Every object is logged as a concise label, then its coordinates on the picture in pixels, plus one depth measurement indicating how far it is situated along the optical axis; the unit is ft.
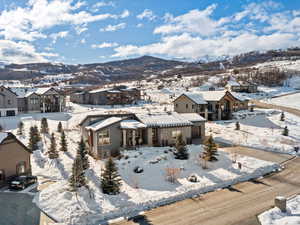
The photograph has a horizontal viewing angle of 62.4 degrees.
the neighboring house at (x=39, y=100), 167.32
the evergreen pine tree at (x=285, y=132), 104.01
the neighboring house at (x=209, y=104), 136.56
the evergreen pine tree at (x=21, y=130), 100.07
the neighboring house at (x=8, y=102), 150.10
